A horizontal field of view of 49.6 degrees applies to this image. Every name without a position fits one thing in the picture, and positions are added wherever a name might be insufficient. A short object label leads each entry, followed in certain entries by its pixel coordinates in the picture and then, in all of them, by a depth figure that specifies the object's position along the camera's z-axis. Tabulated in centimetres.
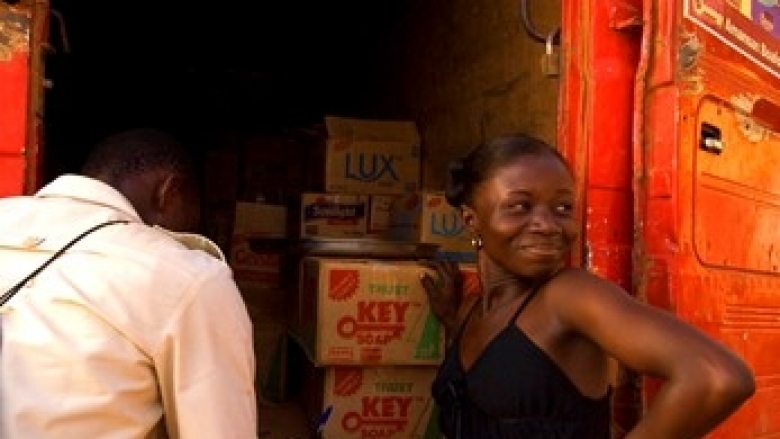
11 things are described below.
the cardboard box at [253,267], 402
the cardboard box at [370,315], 259
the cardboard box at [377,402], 269
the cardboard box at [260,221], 421
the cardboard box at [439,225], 342
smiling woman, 152
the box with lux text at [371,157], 402
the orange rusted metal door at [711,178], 205
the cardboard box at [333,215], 386
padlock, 234
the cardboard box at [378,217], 392
